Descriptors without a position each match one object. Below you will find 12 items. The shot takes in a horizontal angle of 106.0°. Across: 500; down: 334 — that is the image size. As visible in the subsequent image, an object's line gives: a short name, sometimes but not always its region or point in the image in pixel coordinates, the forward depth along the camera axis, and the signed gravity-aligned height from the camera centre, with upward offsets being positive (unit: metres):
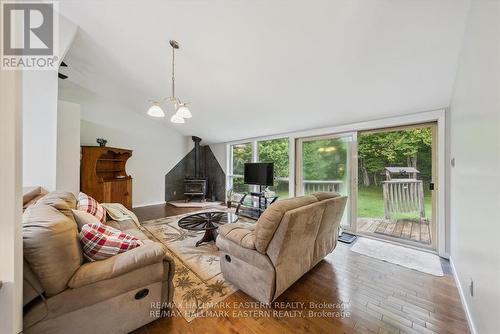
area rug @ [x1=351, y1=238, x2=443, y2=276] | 2.38 -1.24
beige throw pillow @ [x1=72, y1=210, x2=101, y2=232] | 1.53 -0.43
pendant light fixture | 2.36 +0.70
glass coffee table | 2.69 -0.83
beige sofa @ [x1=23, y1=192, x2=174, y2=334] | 1.05 -0.74
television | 4.60 -0.16
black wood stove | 6.45 -0.68
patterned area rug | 1.71 -1.22
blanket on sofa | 2.76 -0.72
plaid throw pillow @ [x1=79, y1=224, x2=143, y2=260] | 1.32 -0.55
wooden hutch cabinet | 4.22 -0.21
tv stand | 4.64 -1.02
